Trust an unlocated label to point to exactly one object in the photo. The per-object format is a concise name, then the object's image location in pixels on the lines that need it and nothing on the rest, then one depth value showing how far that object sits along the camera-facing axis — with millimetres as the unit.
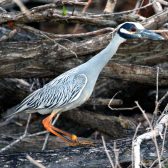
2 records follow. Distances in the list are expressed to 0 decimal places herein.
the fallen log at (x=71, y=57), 10617
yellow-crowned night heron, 10062
